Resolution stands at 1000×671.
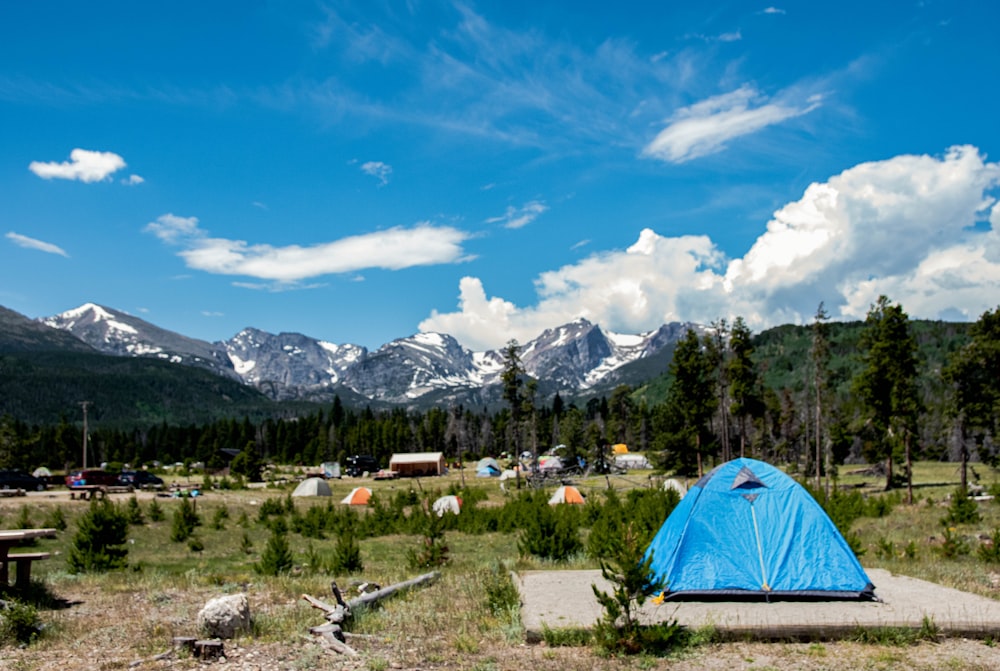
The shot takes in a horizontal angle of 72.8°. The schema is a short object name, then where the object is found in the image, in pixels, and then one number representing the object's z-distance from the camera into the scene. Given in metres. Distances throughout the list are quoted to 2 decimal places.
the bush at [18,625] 10.06
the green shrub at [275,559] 17.62
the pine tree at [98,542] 18.23
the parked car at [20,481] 49.19
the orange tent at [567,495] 41.41
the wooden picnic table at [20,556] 12.49
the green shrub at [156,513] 32.63
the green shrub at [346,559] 17.98
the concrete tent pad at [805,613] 9.78
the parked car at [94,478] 54.09
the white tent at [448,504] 36.91
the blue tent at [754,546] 11.61
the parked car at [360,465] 90.10
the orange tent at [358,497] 45.66
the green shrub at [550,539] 18.67
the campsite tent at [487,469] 87.31
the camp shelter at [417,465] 89.50
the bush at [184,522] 28.06
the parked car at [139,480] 56.06
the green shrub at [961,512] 24.81
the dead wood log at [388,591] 11.88
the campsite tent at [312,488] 53.84
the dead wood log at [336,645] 9.36
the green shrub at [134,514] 30.75
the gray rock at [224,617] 10.12
